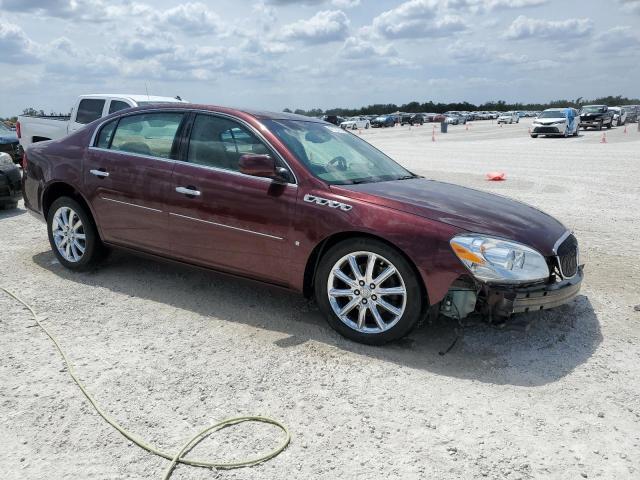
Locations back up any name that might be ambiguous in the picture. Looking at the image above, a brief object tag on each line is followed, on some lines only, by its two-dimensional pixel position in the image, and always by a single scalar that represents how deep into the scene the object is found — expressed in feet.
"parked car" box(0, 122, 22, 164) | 44.77
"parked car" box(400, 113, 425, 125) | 226.13
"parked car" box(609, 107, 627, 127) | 146.95
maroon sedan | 12.11
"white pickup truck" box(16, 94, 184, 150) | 35.99
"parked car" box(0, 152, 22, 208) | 28.55
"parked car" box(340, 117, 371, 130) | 187.19
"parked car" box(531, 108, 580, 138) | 101.35
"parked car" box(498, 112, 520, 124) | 213.05
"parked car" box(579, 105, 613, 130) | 122.93
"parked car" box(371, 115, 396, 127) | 206.28
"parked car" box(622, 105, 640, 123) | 167.57
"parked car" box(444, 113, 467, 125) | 228.63
